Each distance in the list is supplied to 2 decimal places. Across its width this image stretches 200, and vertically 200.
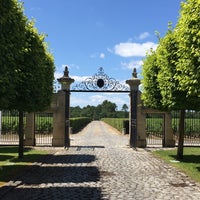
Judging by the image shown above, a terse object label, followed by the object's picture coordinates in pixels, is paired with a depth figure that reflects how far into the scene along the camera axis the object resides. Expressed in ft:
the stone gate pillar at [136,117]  55.70
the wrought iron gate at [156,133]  79.60
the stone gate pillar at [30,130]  56.81
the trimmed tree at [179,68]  25.33
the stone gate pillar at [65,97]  56.85
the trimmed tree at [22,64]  23.43
